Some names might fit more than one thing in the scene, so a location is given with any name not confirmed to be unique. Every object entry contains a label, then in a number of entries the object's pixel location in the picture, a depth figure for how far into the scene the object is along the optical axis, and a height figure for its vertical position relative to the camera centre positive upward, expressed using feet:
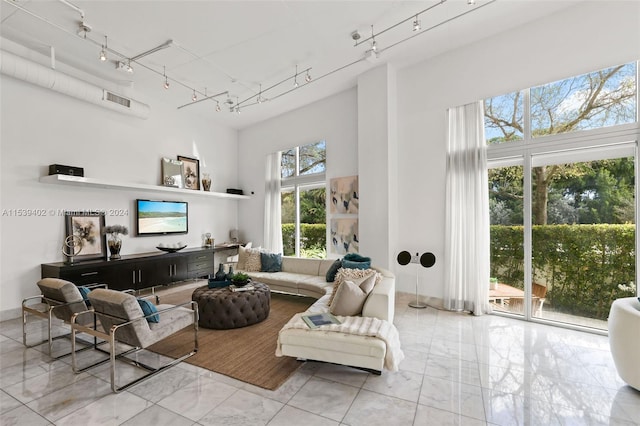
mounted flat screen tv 20.31 -0.16
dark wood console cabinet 15.23 -3.25
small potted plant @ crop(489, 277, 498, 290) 15.72 -3.62
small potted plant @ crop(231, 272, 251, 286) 14.71 -3.23
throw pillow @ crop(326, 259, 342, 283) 16.92 -3.22
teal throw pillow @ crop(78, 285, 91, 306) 11.40 -3.08
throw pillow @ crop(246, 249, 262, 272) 19.92 -3.25
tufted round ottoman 13.15 -4.21
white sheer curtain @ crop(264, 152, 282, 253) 24.79 +0.75
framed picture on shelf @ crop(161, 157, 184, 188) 21.50 +3.13
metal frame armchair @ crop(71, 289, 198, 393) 9.03 -3.64
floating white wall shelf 15.51 +1.81
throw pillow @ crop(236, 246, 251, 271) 20.49 -2.91
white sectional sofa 8.83 -3.92
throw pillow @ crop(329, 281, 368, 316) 10.96 -3.18
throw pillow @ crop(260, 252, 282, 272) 19.69 -3.14
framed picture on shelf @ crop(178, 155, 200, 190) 23.02 +3.40
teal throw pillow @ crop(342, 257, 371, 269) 15.16 -2.57
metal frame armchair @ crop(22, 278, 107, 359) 10.88 -3.25
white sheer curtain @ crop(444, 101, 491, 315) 15.43 +0.07
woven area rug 9.55 -5.13
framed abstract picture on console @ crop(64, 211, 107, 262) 16.74 -1.09
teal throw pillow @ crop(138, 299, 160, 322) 10.09 -3.23
